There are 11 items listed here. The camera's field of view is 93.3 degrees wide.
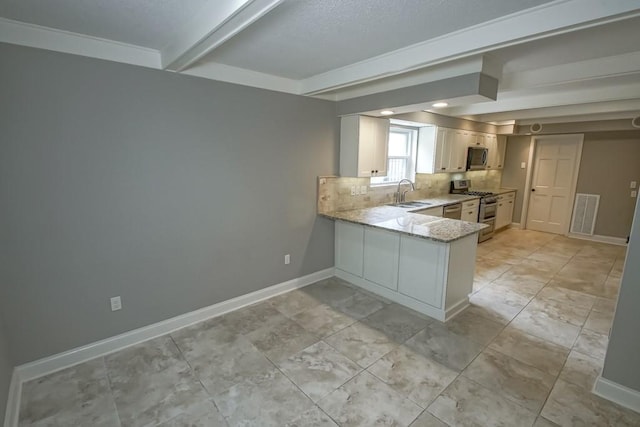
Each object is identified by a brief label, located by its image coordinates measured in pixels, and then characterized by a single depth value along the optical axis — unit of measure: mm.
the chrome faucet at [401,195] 5062
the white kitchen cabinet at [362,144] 3938
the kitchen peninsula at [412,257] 3129
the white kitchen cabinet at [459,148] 5484
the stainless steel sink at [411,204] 4699
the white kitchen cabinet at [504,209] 6552
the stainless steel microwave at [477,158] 5918
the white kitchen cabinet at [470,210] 5441
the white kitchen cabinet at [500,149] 6927
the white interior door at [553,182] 6523
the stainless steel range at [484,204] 5918
